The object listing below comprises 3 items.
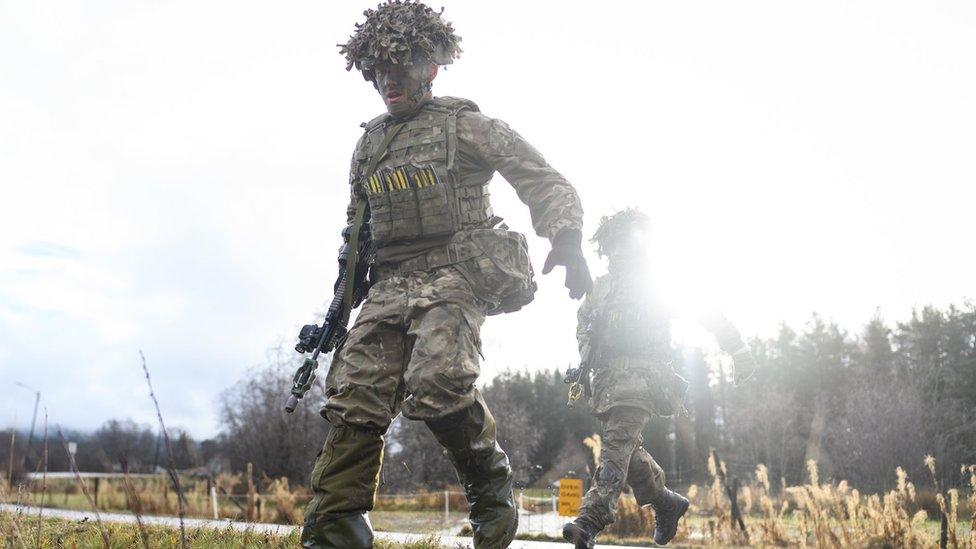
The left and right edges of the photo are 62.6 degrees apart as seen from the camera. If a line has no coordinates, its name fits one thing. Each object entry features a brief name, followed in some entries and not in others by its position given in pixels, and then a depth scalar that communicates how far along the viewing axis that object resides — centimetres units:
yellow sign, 865
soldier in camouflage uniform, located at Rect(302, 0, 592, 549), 335
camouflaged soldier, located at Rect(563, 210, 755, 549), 544
